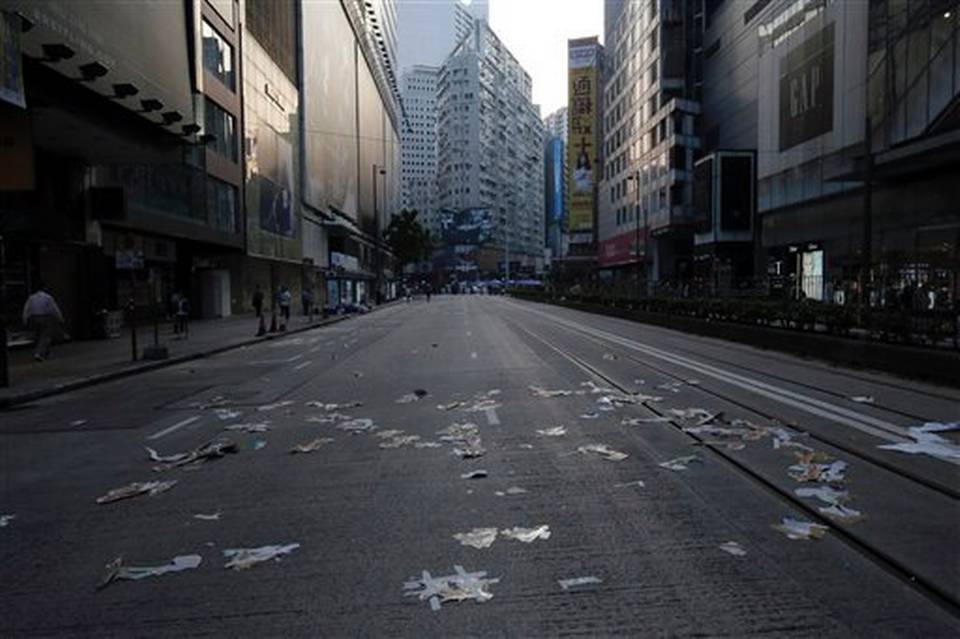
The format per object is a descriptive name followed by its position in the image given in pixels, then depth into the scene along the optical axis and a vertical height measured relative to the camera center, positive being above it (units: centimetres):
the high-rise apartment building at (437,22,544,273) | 17400 +3000
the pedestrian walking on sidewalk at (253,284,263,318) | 3882 -124
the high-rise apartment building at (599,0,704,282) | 8394 +1402
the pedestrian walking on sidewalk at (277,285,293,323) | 4116 -140
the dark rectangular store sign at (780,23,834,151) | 5106 +1095
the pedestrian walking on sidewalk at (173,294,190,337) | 3179 -165
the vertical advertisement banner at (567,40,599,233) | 12900 +2190
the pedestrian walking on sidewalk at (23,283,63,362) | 2091 -103
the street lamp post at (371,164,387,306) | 9729 +410
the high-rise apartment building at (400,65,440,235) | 19100 +3915
